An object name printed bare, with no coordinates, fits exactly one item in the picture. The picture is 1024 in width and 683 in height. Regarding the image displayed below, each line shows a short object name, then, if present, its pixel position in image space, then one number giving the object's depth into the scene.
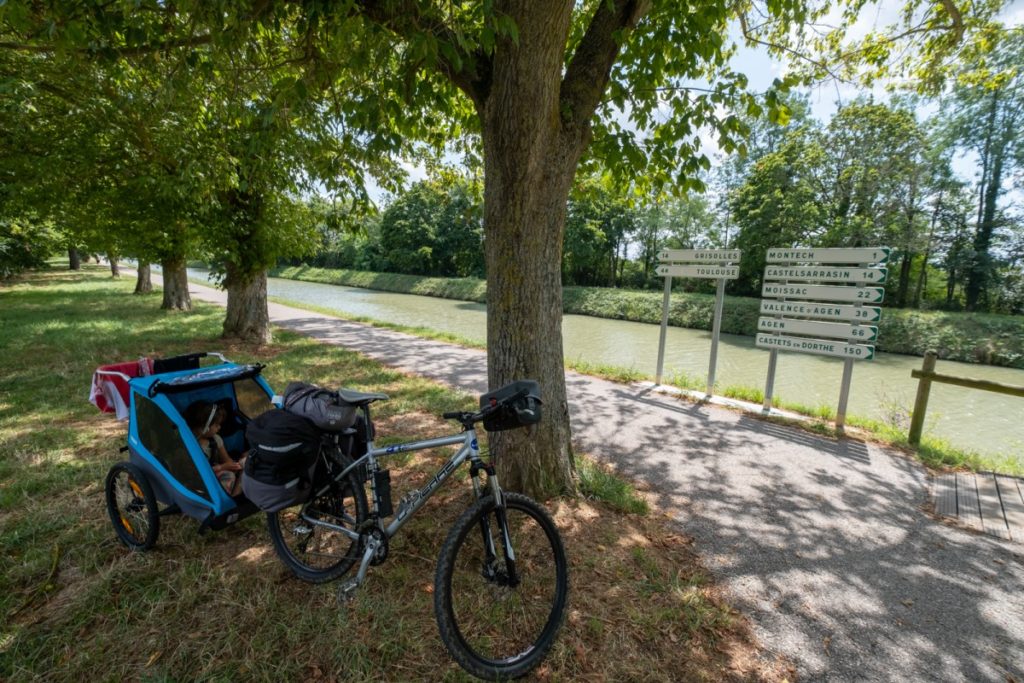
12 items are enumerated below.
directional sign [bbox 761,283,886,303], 5.22
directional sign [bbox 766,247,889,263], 5.07
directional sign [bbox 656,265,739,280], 6.60
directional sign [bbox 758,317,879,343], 5.28
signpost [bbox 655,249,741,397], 6.60
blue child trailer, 2.48
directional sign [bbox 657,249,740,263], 6.55
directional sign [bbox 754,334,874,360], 5.34
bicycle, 1.97
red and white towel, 3.01
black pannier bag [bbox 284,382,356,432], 2.17
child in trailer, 3.01
